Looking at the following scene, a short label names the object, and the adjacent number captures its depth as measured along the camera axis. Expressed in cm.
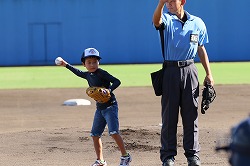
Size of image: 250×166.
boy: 1500
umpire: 1370
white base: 2955
